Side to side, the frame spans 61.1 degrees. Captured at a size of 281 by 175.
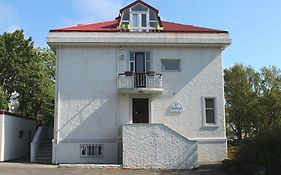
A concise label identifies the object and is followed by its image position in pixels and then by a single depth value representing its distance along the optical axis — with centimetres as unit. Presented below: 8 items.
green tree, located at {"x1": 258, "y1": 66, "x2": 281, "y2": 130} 2480
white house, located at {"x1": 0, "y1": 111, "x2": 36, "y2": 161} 1462
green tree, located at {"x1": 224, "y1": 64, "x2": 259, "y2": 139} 2575
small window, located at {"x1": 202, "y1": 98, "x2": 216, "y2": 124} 1500
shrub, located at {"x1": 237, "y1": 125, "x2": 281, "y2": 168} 1178
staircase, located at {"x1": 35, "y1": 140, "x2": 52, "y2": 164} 1468
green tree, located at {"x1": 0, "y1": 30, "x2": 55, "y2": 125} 2120
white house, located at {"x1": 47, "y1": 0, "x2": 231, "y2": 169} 1437
